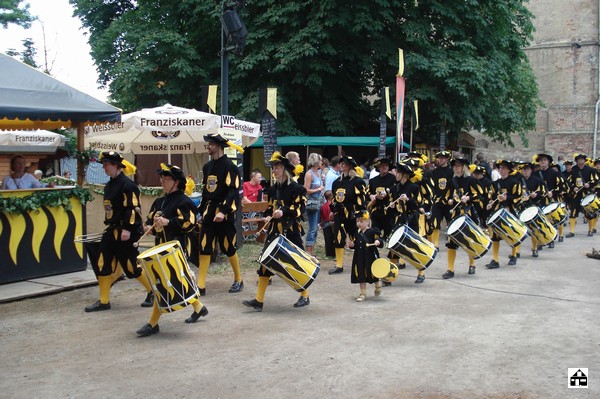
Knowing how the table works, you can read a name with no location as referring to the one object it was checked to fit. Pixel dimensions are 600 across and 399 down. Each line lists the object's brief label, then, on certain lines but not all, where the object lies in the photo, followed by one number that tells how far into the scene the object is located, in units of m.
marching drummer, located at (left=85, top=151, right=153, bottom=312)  7.96
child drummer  8.70
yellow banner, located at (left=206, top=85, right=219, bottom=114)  13.58
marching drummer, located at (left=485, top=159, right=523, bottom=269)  11.68
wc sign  11.68
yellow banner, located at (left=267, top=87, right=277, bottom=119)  13.02
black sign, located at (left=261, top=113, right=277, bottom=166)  12.96
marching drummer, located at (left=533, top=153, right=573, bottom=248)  15.92
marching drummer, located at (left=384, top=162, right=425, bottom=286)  10.38
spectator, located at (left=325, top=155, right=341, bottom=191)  13.55
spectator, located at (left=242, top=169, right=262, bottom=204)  14.34
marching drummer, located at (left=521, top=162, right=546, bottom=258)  14.03
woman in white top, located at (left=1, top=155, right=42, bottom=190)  11.49
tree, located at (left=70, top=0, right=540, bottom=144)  20.75
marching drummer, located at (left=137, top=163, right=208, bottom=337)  7.37
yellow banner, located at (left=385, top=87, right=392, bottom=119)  16.34
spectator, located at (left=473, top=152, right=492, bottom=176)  19.61
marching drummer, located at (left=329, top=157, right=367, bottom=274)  10.60
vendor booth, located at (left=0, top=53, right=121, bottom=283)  9.30
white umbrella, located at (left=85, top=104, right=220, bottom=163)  12.70
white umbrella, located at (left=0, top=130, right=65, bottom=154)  15.70
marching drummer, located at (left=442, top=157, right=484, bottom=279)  11.74
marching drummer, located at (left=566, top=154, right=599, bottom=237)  16.94
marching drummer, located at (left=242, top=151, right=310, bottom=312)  8.70
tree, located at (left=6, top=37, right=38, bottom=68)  34.38
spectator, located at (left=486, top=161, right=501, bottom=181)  20.77
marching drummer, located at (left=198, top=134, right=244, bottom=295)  8.82
